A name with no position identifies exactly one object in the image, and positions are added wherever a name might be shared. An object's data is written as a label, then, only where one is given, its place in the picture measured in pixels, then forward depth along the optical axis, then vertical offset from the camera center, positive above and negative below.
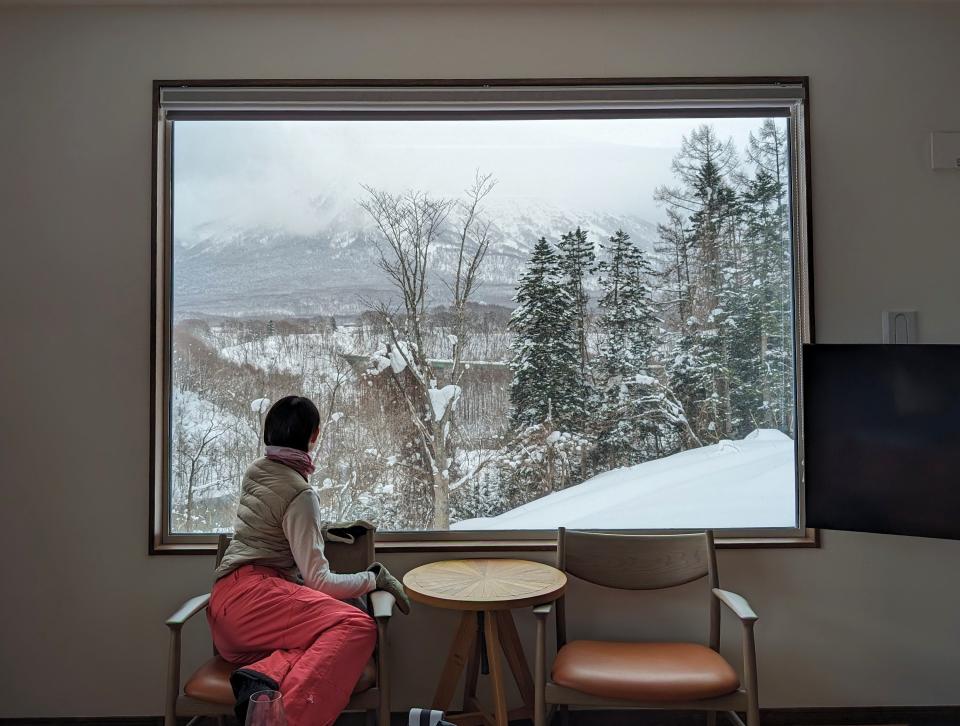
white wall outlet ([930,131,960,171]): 2.86 +0.94
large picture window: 2.92 +0.31
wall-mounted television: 2.49 -0.21
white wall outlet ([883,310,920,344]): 2.84 +0.22
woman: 2.16 -0.69
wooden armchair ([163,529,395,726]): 2.20 -0.96
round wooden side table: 2.35 -0.73
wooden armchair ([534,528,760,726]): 2.23 -0.96
